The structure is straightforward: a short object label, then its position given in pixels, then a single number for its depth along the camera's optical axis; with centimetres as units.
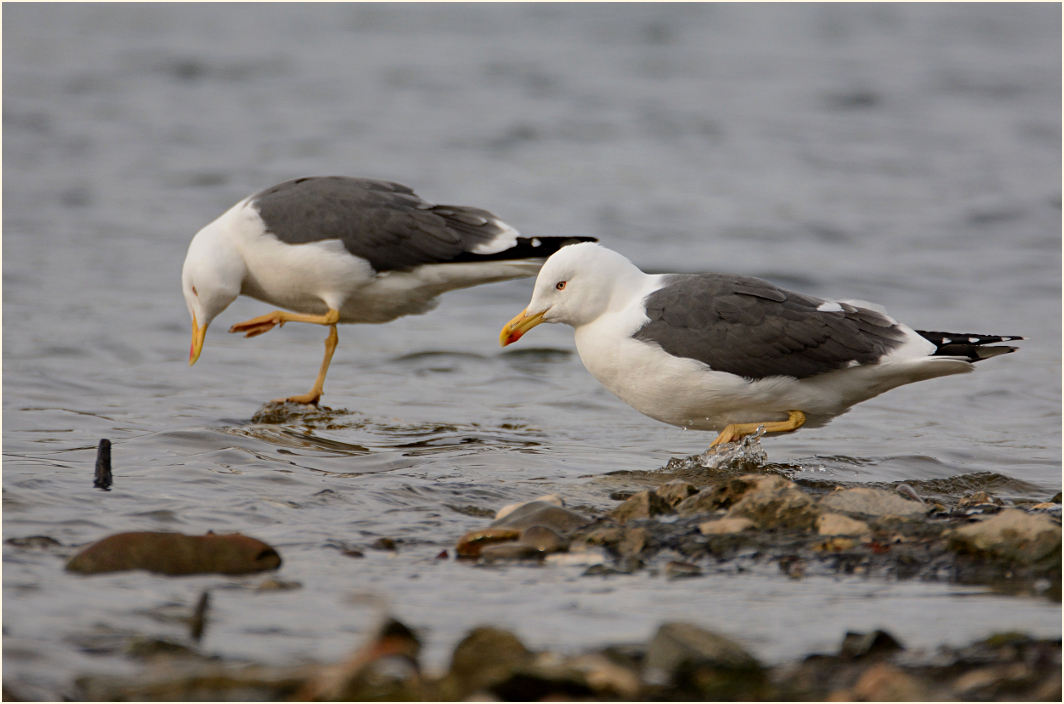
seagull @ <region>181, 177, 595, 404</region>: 1461
